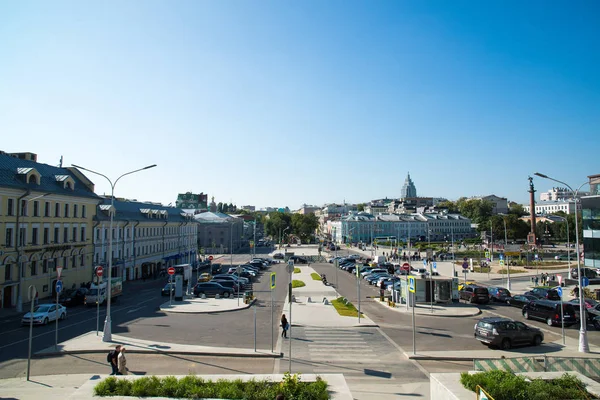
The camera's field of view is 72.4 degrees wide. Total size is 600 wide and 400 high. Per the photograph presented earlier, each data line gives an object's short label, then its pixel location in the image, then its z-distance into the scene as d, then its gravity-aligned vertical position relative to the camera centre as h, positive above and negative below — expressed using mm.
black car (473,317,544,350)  20859 -5382
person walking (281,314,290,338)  22594 -5380
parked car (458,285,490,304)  36469 -5810
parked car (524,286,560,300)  37375 -5955
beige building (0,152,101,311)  34719 +60
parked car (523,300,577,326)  27150 -5637
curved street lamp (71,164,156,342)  21344 -5358
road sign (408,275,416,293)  22938 -3206
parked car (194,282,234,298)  39250 -5851
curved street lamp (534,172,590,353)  20578 -5241
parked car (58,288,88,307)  35262 -6065
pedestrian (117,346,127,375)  15047 -4984
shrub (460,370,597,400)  10250 -4068
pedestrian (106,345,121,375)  15336 -4913
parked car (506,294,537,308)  34834 -5993
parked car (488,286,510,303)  37719 -6019
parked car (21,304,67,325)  25750 -5551
